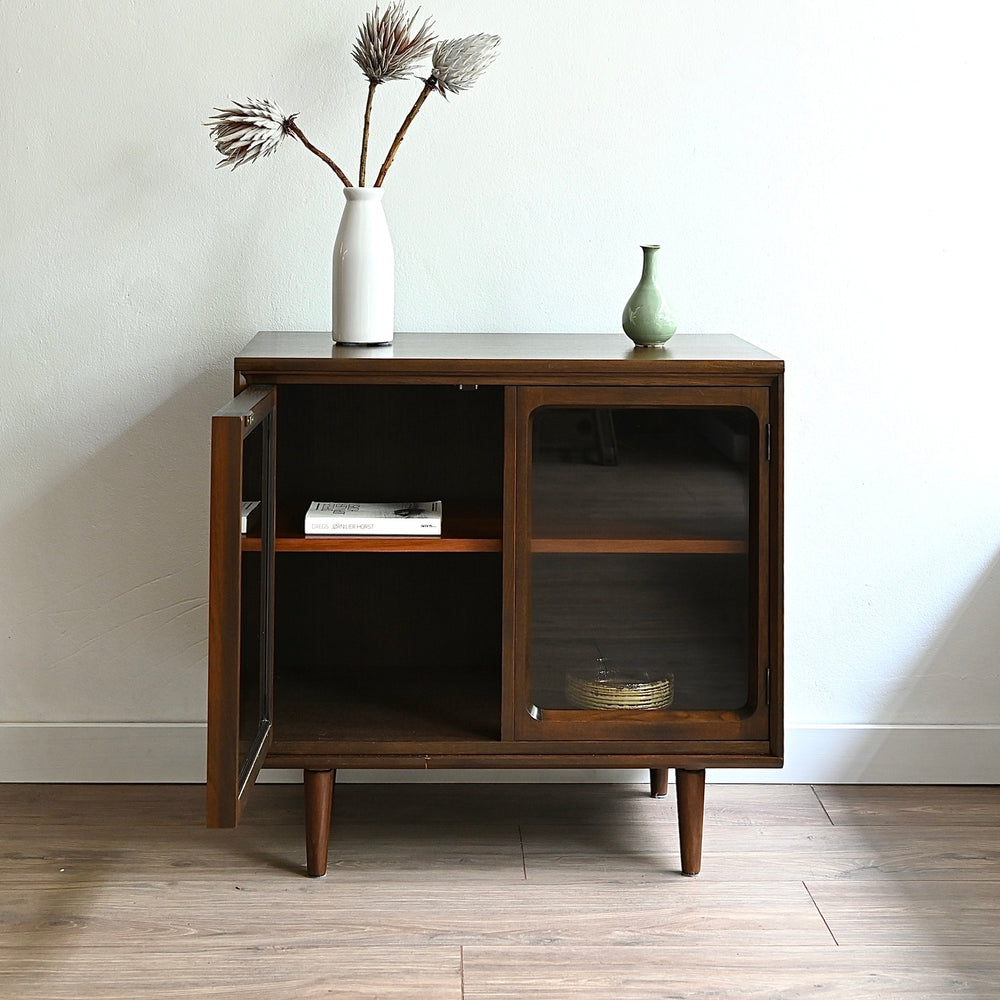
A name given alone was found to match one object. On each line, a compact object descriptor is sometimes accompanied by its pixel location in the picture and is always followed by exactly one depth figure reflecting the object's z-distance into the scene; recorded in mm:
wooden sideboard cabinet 1644
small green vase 1746
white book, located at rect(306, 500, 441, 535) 1698
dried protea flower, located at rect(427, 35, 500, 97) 1815
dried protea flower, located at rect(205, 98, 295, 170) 1833
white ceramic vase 1765
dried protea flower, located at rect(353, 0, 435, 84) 1791
